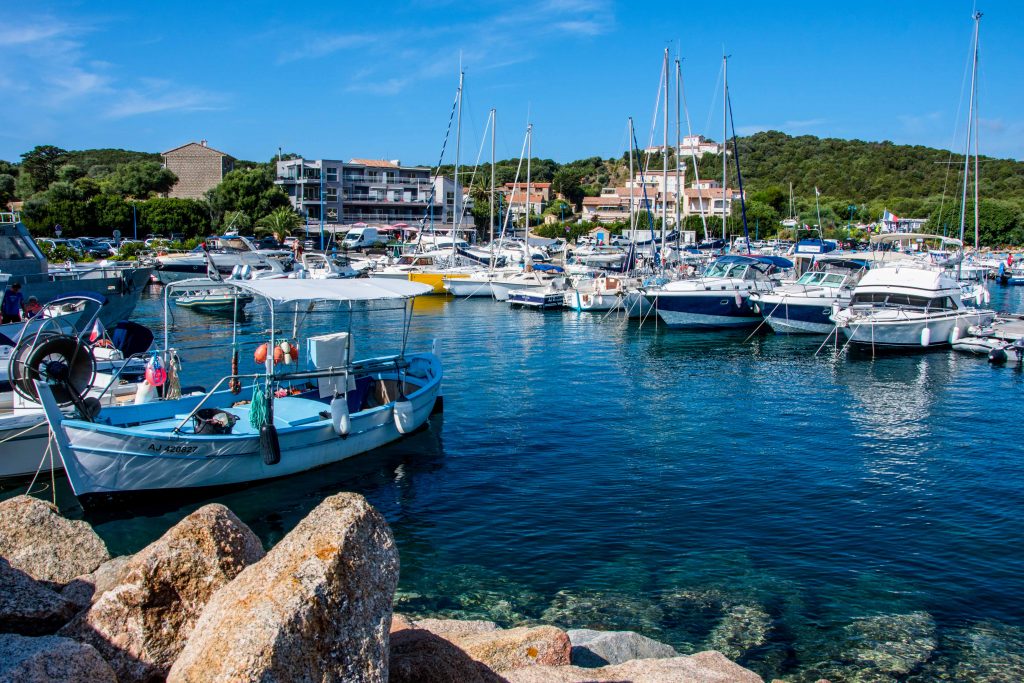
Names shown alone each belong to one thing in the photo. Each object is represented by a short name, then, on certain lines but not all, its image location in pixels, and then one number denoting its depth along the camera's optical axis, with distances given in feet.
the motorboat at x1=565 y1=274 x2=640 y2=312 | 156.56
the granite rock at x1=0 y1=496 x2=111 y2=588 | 25.67
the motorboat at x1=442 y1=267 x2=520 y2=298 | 187.32
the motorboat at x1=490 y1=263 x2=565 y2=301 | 175.32
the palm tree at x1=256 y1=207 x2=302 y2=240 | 285.84
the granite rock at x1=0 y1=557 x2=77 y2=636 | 21.31
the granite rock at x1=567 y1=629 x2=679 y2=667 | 30.96
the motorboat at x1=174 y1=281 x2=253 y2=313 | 161.38
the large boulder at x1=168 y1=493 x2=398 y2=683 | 15.28
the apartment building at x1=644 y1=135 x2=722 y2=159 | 578.49
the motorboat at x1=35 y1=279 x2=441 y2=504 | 47.88
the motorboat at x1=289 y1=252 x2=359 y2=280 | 176.66
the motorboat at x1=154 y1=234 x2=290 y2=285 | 188.03
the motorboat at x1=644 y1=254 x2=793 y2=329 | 133.69
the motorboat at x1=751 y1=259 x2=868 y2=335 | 126.52
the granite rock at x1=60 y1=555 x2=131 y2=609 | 22.31
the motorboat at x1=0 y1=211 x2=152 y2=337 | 94.17
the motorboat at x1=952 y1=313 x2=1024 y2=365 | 105.29
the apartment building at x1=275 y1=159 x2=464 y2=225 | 330.75
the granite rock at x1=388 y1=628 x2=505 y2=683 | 20.30
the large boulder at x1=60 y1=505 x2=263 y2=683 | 19.75
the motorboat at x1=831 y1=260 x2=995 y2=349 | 110.83
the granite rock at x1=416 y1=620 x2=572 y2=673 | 25.18
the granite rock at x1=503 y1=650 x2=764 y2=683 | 23.16
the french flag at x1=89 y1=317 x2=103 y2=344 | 68.64
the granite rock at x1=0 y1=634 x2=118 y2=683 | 16.48
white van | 287.87
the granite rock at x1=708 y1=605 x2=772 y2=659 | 34.76
